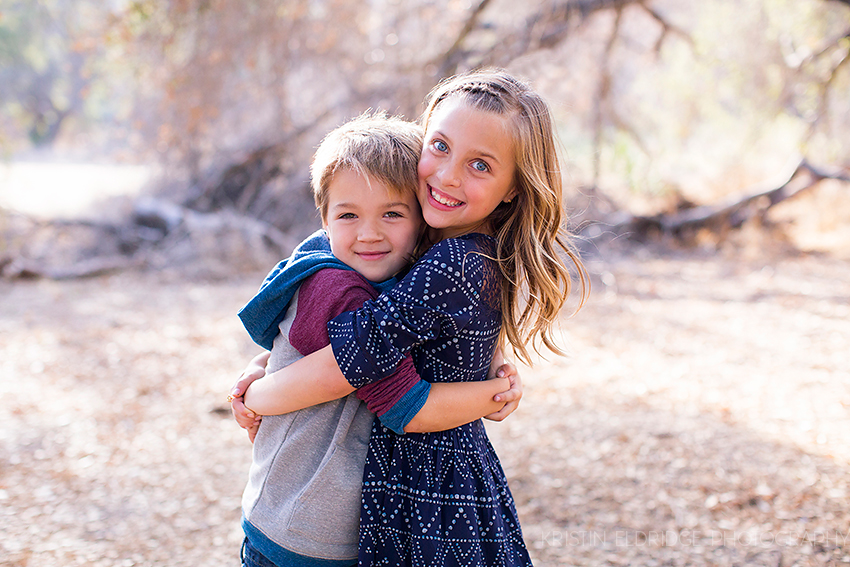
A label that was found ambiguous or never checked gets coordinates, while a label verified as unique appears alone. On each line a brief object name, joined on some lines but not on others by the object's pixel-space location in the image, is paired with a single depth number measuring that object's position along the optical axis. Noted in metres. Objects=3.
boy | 1.46
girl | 1.41
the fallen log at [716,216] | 9.93
